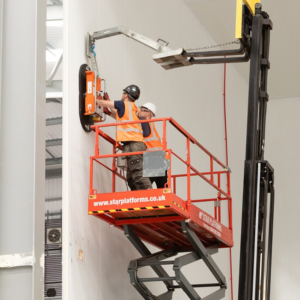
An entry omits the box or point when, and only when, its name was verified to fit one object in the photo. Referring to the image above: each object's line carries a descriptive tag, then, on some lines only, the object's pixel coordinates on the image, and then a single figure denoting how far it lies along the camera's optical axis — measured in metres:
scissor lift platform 9.91
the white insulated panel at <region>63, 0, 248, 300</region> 10.66
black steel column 10.30
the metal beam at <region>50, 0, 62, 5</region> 16.30
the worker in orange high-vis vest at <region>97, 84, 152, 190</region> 10.59
